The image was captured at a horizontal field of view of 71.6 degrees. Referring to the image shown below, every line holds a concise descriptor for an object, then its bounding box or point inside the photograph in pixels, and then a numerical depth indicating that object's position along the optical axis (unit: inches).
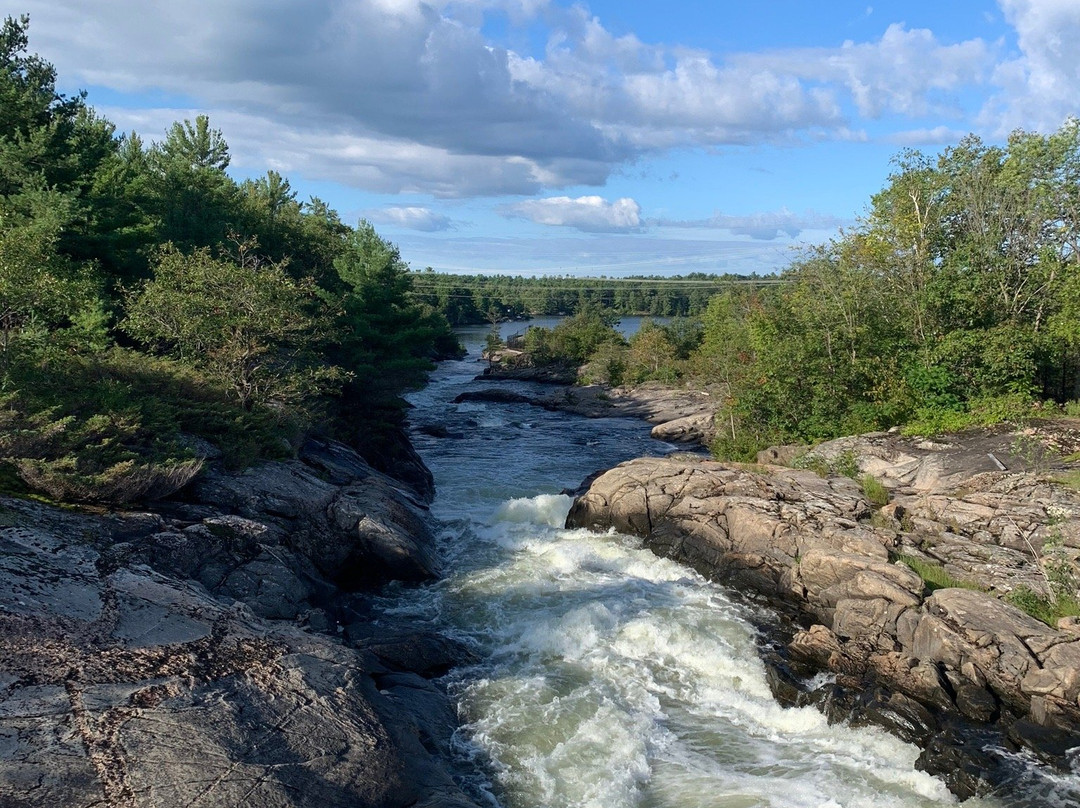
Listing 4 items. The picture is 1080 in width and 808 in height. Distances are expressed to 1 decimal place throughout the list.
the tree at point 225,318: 784.3
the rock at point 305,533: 547.2
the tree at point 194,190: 1224.2
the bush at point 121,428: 530.0
